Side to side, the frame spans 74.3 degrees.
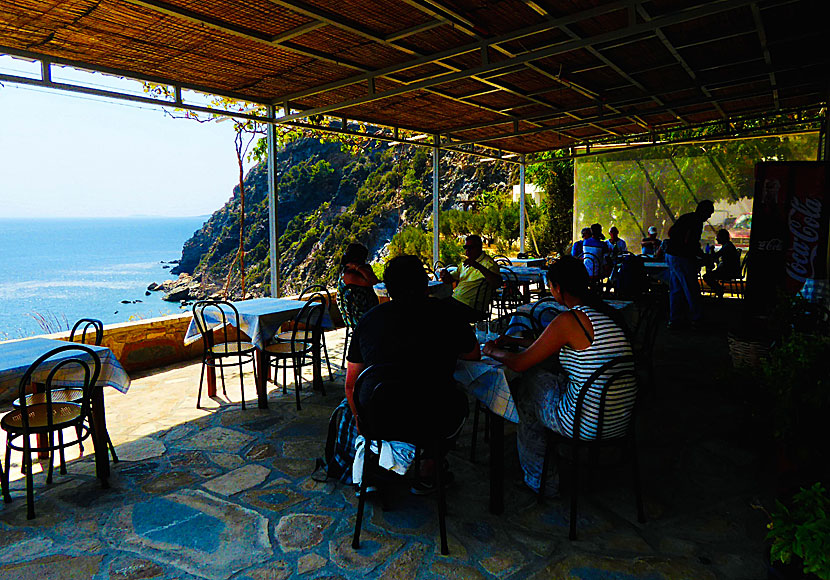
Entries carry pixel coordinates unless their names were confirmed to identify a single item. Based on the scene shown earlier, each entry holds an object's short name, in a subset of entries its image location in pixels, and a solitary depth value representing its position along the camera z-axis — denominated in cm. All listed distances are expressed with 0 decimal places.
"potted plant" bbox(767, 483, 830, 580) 144
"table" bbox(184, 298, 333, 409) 438
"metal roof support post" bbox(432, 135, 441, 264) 941
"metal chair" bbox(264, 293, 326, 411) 439
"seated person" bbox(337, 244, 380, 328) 477
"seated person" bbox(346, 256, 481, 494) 235
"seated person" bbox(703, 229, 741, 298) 905
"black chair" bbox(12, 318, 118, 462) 337
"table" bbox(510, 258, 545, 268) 862
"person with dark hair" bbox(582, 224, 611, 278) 804
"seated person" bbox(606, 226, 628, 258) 965
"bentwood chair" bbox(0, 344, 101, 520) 275
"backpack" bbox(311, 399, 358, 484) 300
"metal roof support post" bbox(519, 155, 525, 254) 1155
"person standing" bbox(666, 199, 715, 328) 675
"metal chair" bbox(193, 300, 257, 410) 447
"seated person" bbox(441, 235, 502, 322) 552
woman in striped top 254
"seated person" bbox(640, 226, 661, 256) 1086
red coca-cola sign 496
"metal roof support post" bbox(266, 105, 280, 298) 640
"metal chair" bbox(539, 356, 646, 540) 249
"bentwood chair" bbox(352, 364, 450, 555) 229
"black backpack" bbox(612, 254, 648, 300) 804
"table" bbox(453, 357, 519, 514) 256
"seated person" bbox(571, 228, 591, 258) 905
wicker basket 403
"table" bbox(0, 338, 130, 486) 297
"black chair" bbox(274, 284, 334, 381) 474
